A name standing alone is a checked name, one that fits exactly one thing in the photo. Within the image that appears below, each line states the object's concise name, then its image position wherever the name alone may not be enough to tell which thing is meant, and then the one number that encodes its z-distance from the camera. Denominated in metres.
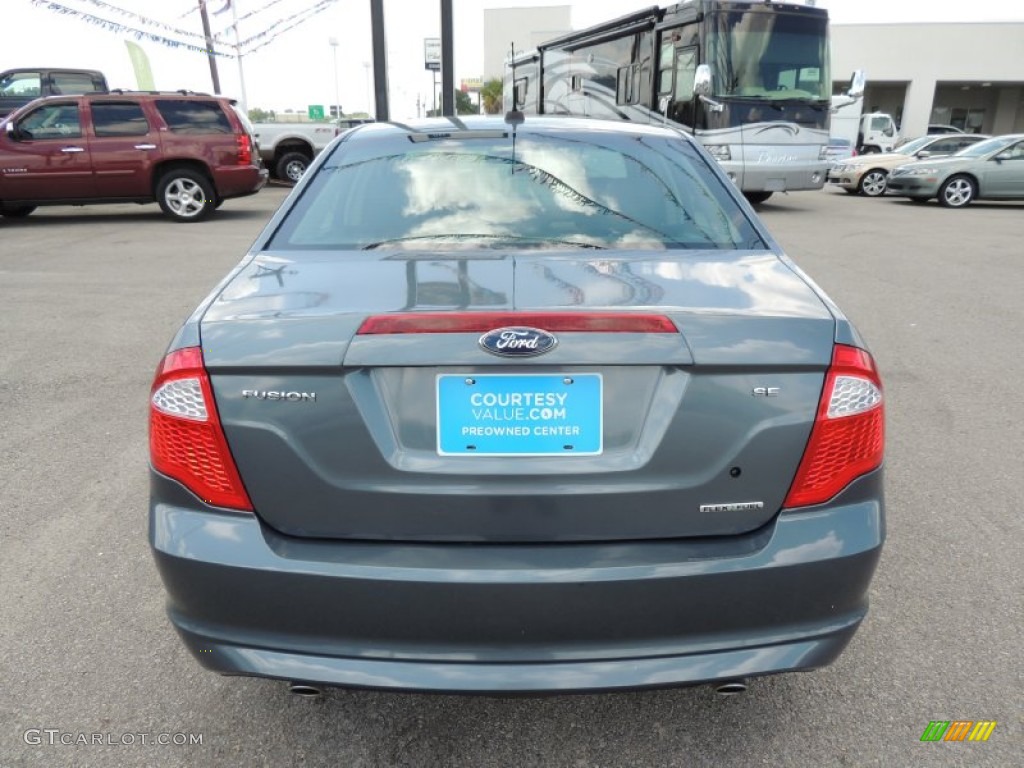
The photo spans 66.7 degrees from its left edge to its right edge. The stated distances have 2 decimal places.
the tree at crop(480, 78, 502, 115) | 59.68
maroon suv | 11.95
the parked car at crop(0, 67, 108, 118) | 16.29
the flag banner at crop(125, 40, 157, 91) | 22.44
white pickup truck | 18.58
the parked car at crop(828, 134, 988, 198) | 18.92
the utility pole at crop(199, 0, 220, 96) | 19.44
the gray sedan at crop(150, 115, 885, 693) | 1.69
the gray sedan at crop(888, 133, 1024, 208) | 16.22
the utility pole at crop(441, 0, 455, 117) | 15.18
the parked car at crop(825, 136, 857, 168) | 25.28
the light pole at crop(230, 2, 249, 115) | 19.43
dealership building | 39.66
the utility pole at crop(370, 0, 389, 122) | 14.60
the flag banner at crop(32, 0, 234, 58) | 15.47
